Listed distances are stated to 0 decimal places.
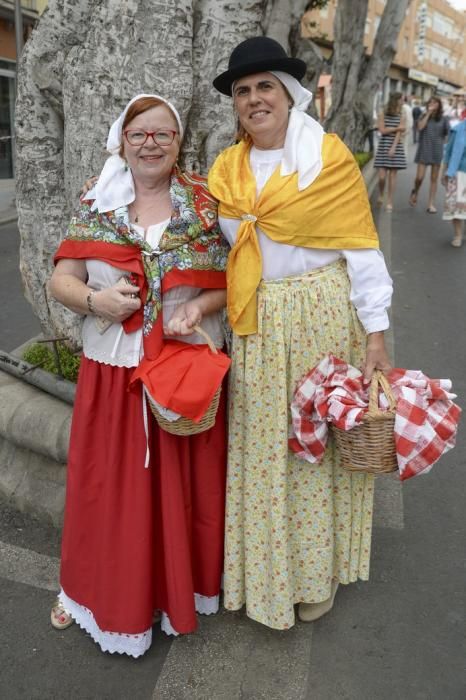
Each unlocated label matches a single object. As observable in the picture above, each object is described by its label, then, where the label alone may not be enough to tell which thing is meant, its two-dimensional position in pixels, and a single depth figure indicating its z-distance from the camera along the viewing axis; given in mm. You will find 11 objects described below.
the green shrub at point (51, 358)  3882
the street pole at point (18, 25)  10134
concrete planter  3211
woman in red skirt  2193
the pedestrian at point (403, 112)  11330
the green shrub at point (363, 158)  14477
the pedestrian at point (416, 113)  31181
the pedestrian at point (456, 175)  8641
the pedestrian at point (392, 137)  11031
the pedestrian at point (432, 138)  11242
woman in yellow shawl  2184
